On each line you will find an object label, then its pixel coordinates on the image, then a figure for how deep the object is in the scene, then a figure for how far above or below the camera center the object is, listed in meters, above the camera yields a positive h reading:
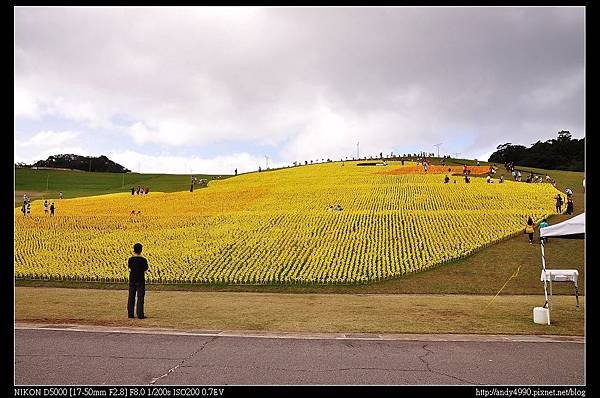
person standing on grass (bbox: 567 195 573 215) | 37.31 -0.14
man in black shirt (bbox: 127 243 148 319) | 13.23 -1.88
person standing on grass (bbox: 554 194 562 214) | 37.29 +0.06
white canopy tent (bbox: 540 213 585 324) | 13.29 -0.66
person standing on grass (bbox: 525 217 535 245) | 29.41 -1.28
